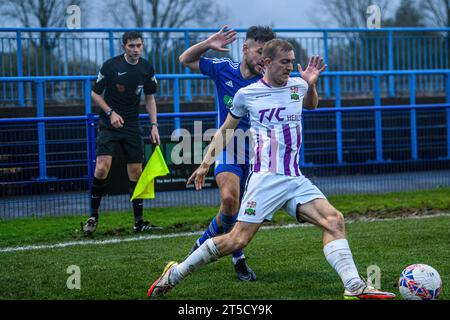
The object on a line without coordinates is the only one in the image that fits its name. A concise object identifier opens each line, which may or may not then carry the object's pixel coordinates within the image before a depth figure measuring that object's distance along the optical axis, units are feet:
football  19.45
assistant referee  34.22
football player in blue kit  23.94
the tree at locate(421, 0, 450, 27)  86.09
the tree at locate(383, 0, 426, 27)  91.09
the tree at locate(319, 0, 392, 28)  84.17
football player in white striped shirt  20.39
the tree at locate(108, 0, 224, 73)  79.15
